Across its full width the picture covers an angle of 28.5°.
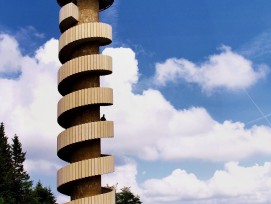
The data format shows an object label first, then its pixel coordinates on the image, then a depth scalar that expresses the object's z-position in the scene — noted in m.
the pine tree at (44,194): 60.41
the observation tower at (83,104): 27.97
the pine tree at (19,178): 53.28
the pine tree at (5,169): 48.44
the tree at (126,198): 51.88
